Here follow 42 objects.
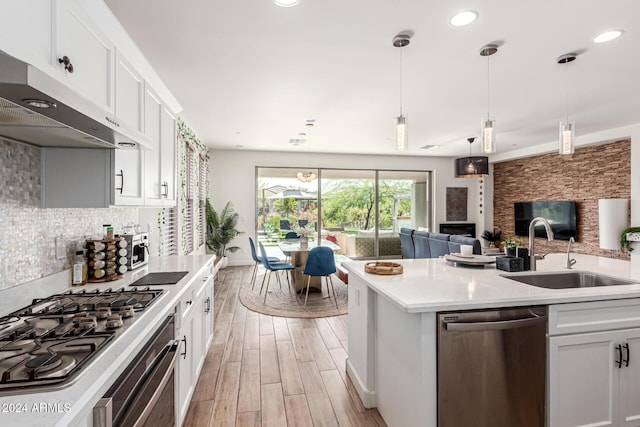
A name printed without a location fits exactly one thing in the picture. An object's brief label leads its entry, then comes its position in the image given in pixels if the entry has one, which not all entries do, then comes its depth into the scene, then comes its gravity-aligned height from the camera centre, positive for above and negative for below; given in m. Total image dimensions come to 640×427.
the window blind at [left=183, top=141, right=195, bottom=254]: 5.05 +0.24
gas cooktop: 0.83 -0.43
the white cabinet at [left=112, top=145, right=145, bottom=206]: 1.80 +0.24
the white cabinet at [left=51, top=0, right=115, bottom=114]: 1.19 +0.70
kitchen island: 1.53 -0.54
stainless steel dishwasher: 1.54 -0.77
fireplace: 8.59 -0.34
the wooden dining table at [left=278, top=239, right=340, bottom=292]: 4.96 -0.88
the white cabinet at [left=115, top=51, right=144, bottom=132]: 1.70 +0.72
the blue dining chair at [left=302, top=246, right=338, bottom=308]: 4.16 -0.64
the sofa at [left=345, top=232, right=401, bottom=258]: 8.09 -0.77
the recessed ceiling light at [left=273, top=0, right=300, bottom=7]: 1.97 +1.36
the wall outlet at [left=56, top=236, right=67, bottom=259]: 1.83 -0.20
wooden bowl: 2.13 -0.37
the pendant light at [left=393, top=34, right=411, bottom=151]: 2.38 +0.70
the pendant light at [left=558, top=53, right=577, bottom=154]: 2.71 +0.72
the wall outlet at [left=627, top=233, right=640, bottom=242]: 5.01 -0.34
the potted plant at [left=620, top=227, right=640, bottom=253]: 5.15 -0.41
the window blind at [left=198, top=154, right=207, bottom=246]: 6.19 +0.38
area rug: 4.02 -1.24
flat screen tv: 6.50 +0.00
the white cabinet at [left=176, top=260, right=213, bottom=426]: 1.78 -0.84
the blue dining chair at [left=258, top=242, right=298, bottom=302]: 4.59 -0.77
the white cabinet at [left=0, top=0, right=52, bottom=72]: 0.91 +0.59
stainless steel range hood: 0.89 +0.38
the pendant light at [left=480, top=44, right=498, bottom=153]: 2.63 +0.75
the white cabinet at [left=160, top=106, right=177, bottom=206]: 2.54 +0.52
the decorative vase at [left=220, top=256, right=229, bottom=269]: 6.76 -1.06
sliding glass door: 7.58 +0.24
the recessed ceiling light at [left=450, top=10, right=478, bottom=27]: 2.12 +1.38
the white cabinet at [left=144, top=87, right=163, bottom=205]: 2.17 +0.48
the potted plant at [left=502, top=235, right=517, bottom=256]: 2.39 -0.27
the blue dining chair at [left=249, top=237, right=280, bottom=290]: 5.06 -0.74
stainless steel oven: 0.91 -0.62
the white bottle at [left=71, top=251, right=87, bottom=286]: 1.89 -0.36
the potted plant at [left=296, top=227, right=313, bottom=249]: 5.10 -0.40
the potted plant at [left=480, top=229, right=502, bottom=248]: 8.48 -0.58
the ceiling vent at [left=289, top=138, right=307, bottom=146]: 6.23 +1.53
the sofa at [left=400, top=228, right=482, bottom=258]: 4.81 -0.50
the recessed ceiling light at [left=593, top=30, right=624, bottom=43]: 2.40 +1.42
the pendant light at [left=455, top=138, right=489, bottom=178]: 5.79 +0.92
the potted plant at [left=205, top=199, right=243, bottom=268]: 6.57 -0.36
